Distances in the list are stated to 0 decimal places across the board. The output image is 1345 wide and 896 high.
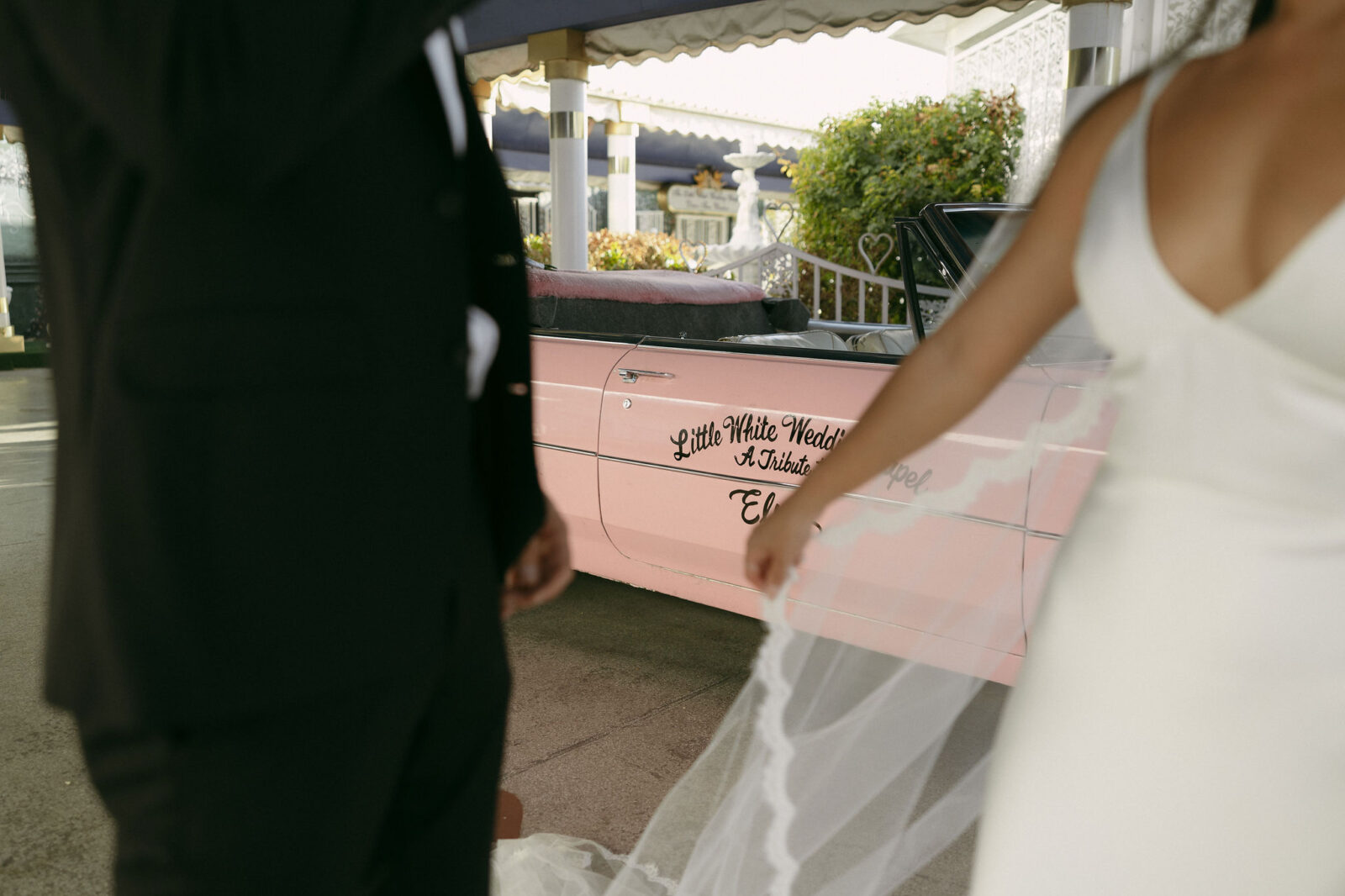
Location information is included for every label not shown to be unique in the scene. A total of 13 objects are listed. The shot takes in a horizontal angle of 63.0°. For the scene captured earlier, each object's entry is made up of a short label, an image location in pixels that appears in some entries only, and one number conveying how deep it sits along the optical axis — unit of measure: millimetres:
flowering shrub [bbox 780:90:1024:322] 7738
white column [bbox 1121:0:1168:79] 6492
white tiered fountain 10867
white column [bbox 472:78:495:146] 8500
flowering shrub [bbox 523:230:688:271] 8852
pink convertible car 1574
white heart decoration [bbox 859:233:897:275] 7667
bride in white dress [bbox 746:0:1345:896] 839
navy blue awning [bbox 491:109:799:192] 13305
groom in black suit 688
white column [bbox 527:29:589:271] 7270
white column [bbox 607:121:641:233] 11422
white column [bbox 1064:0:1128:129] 5016
